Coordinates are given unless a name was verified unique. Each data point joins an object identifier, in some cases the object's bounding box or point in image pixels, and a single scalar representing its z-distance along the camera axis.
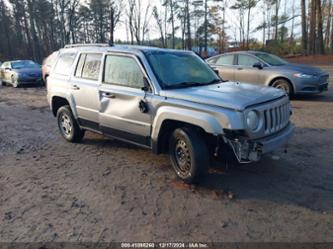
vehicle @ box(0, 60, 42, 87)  17.25
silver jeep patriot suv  3.87
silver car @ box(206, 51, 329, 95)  9.59
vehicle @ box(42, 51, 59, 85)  14.75
